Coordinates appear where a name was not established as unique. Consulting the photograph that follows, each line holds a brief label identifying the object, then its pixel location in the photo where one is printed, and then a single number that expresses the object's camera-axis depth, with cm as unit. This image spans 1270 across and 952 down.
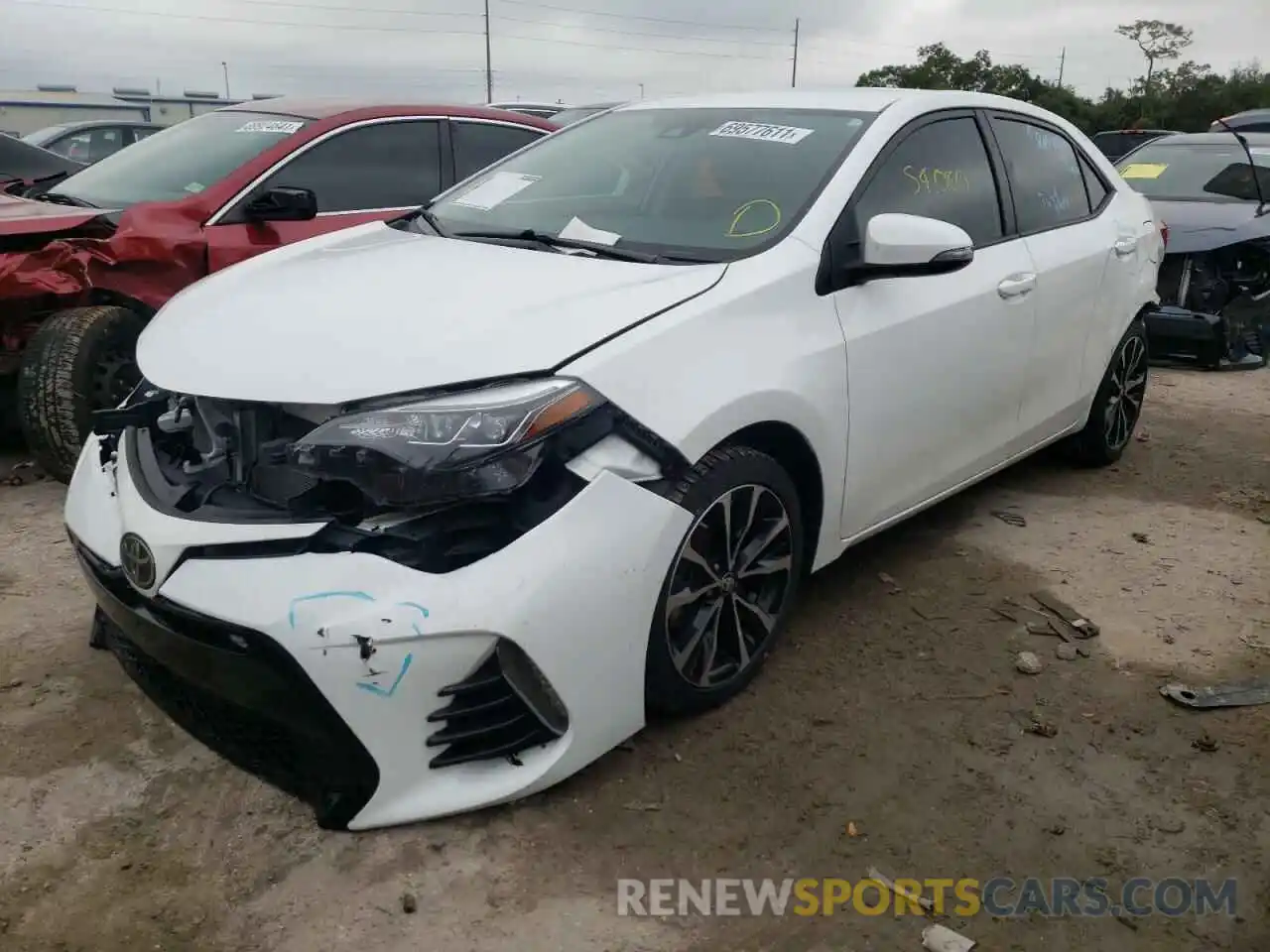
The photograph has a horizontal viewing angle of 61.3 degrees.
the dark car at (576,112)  1186
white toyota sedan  215
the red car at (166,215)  421
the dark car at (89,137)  1166
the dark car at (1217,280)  703
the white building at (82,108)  1695
